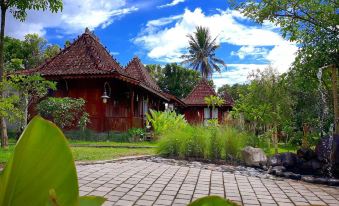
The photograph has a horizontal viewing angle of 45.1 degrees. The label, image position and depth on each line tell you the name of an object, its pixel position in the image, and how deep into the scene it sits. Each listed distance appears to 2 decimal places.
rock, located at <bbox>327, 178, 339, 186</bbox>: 7.52
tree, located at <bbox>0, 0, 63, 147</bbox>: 10.01
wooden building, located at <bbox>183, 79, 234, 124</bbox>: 31.06
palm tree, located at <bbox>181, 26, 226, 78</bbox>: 48.28
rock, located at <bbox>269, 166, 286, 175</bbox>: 8.50
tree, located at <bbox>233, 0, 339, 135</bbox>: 10.76
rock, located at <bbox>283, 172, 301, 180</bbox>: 8.03
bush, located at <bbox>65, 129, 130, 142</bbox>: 16.19
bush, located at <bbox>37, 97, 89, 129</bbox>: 15.76
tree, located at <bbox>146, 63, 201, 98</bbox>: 38.69
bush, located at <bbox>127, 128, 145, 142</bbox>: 16.41
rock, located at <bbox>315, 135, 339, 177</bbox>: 8.89
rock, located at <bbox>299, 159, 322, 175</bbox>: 9.11
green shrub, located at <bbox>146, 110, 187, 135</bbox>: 16.64
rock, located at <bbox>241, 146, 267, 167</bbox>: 9.61
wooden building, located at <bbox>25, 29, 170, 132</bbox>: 16.91
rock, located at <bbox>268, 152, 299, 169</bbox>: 9.32
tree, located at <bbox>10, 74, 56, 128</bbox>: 12.64
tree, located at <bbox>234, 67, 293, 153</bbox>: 14.35
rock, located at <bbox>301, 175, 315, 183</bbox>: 7.71
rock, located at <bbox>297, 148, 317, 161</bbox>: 9.55
